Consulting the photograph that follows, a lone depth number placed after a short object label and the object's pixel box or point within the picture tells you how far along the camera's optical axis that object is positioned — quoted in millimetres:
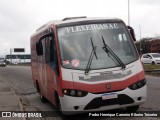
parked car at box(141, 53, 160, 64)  23787
